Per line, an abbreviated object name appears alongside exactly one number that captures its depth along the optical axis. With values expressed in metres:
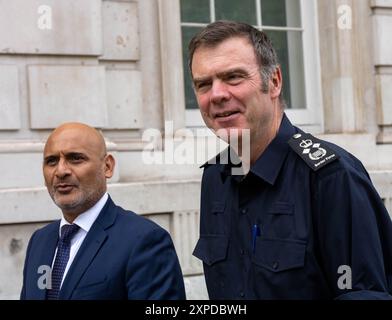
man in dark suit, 2.68
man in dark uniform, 2.11
